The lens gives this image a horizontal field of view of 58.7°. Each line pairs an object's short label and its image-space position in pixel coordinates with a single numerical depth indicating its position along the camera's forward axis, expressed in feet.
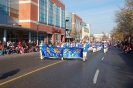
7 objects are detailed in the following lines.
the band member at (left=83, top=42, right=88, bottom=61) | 33.91
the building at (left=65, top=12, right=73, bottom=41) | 144.06
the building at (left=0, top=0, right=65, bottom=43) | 74.12
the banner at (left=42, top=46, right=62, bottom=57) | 36.70
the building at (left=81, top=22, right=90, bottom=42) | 209.77
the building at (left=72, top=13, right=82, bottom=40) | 148.76
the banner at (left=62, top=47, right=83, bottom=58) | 35.87
